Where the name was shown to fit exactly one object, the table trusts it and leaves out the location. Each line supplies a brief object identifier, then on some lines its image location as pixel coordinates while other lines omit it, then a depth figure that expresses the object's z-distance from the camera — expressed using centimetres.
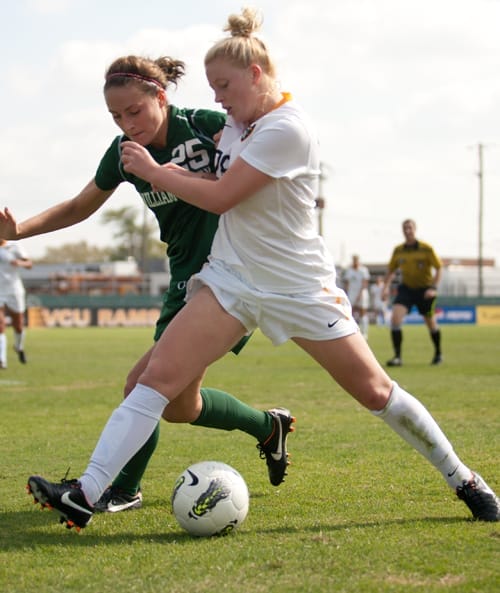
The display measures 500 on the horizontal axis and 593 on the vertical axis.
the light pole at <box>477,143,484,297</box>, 6100
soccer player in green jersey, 437
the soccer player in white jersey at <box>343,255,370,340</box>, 2400
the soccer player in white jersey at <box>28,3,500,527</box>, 384
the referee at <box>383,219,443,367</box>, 1462
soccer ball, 401
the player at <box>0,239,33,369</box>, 1600
